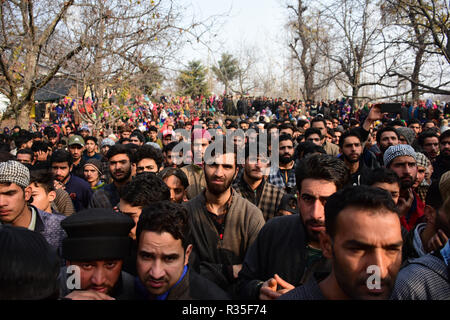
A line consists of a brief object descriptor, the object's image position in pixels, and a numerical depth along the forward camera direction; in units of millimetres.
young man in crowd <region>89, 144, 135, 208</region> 4266
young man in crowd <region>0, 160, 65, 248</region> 2953
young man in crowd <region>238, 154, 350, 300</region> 2246
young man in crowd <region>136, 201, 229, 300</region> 2131
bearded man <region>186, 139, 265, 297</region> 2795
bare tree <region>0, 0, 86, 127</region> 8281
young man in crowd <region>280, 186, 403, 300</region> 1551
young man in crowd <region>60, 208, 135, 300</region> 2080
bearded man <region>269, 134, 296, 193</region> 5188
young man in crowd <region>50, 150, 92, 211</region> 5031
